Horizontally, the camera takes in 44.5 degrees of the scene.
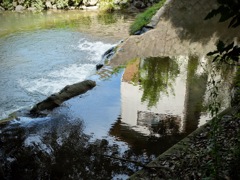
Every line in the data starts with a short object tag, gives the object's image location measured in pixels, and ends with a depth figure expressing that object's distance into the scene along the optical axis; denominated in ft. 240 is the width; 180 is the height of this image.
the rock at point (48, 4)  64.80
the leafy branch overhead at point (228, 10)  4.74
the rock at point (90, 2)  64.37
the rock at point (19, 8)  64.05
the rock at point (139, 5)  62.69
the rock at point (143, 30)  31.38
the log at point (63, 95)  18.88
